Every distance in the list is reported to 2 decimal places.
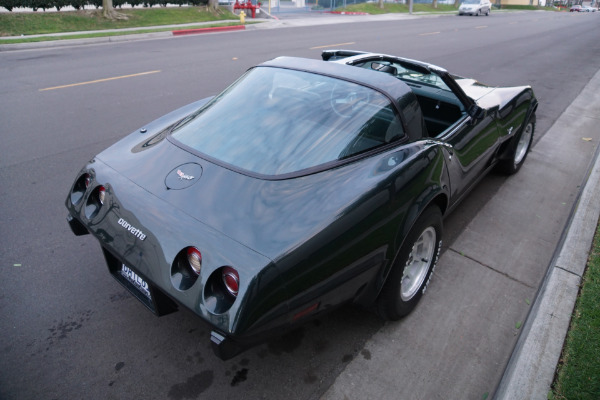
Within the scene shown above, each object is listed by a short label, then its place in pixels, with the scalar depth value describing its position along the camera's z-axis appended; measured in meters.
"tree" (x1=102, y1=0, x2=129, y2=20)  16.80
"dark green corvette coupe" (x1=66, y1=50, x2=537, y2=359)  1.85
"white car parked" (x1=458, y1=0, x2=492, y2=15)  34.25
